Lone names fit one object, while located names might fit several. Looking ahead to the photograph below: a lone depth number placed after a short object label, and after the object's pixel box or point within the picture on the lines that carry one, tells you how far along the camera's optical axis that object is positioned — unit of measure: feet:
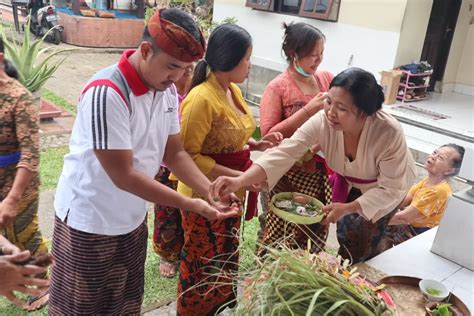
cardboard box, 21.99
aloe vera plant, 16.59
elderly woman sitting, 10.62
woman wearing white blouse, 6.93
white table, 7.12
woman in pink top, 9.21
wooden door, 24.95
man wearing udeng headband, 5.39
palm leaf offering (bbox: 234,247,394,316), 4.29
